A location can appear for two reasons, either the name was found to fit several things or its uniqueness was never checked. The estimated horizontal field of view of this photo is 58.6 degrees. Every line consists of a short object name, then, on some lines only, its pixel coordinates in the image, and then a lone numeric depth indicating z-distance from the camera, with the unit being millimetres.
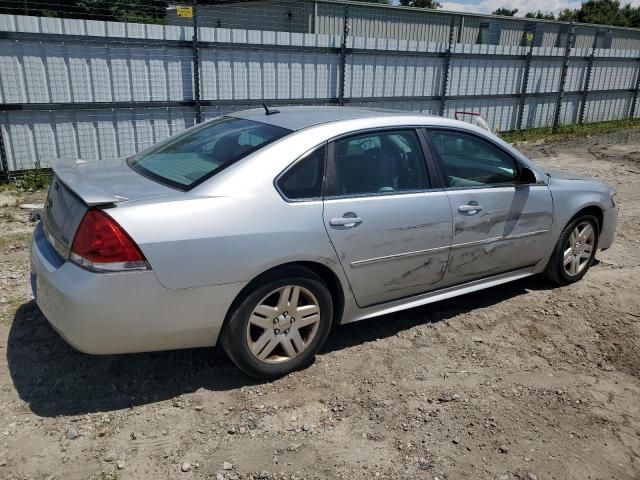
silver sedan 2891
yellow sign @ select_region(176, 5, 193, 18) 8523
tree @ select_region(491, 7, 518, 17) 56778
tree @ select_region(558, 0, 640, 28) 49000
